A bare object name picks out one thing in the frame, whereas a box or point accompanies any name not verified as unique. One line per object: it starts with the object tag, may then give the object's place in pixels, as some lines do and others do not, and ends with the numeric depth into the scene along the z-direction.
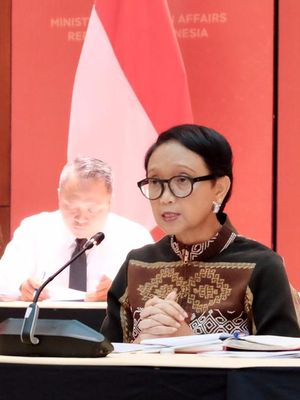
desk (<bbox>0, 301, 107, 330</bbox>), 6.77
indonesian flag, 9.08
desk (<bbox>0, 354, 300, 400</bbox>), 3.14
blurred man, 8.29
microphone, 3.55
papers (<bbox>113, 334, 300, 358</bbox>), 3.51
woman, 4.44
